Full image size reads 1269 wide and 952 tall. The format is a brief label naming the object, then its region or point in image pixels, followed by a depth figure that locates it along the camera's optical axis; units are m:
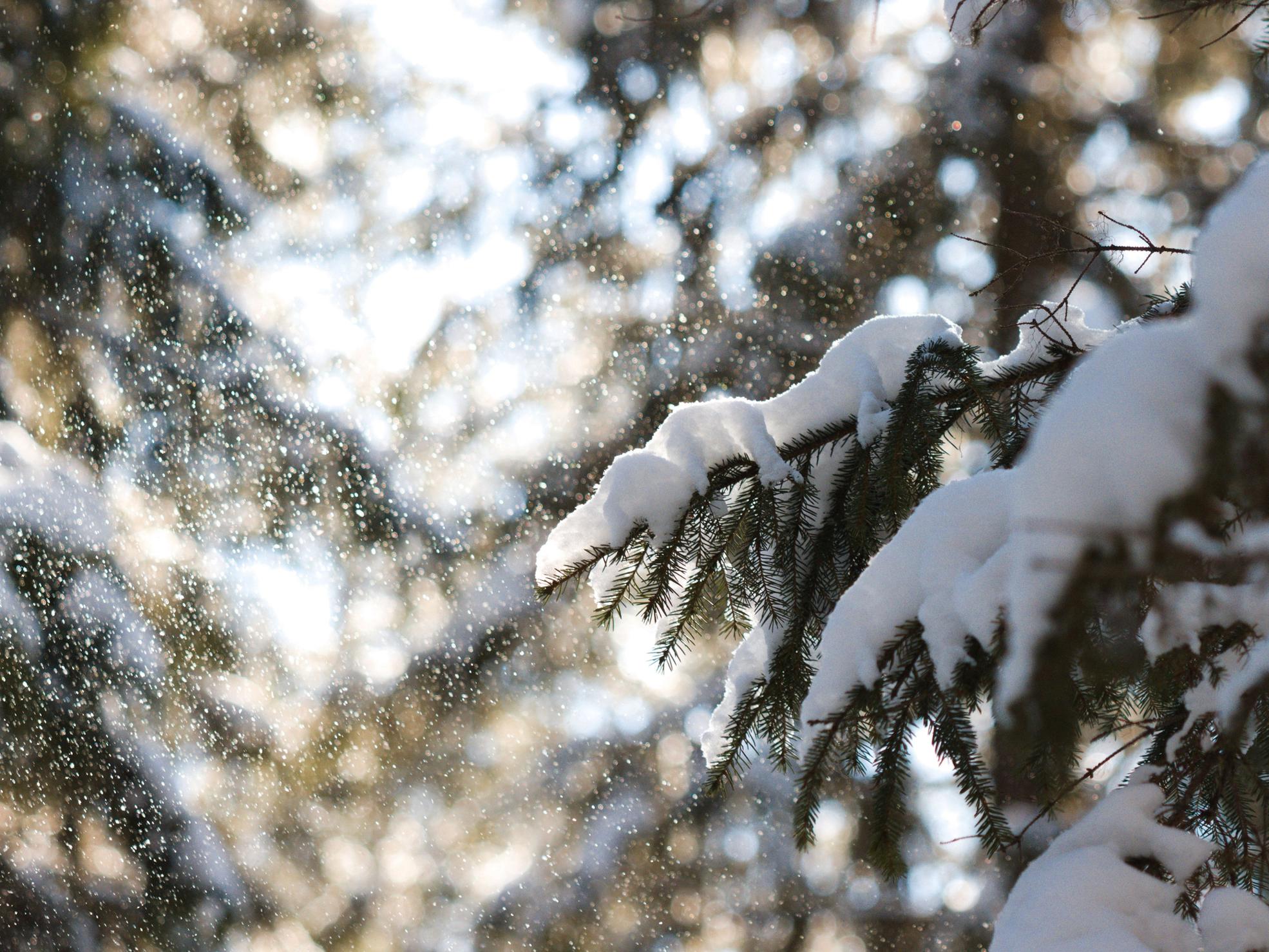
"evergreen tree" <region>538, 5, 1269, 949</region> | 2.04
